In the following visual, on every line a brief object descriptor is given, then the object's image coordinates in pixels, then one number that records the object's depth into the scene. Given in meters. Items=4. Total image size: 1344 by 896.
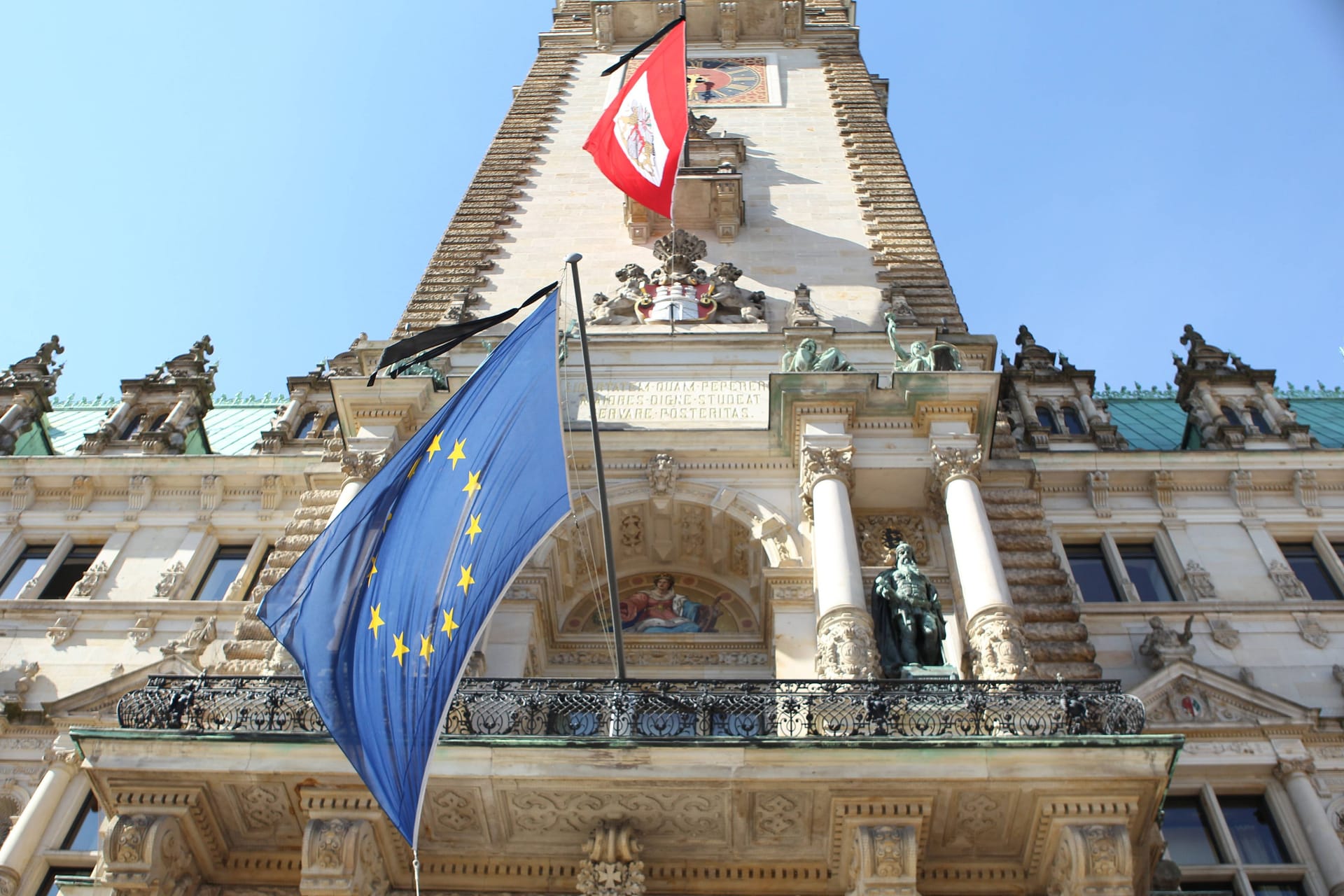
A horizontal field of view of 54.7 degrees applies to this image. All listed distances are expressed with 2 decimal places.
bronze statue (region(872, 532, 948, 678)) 15.25
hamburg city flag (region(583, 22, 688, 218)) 23.72
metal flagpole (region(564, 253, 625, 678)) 14.01
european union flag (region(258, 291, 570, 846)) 11.85
